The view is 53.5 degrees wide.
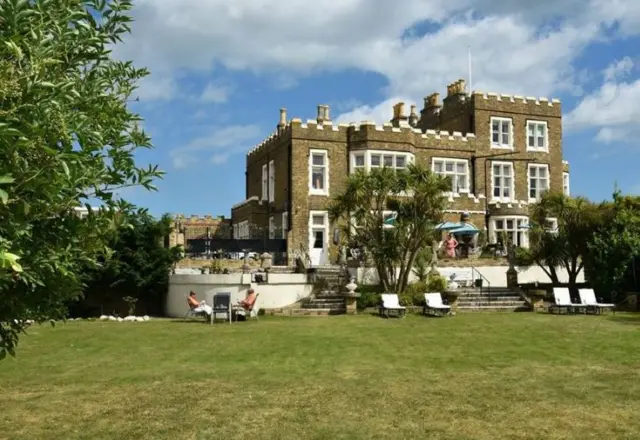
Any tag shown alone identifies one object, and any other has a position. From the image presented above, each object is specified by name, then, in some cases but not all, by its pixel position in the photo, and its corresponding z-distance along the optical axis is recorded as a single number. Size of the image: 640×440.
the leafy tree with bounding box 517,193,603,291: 24.94
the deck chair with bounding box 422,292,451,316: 21.09
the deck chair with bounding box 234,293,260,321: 20.72
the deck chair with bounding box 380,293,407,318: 20.84
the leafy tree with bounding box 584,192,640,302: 23.58
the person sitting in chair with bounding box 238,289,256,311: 20.84
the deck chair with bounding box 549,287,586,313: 22.00
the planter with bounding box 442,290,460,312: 22.27
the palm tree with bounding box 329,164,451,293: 23.14
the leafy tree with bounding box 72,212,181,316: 25.73
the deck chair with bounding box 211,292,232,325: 20.30
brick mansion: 32.06
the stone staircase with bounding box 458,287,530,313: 23.36
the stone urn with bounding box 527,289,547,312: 23.20
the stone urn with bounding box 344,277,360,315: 22.09
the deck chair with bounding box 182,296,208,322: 21.20
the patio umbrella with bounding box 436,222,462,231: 29.90
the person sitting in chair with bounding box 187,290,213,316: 20.50
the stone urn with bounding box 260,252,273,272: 27.56
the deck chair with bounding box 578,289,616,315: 21.77
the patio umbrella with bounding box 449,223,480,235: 30.67
